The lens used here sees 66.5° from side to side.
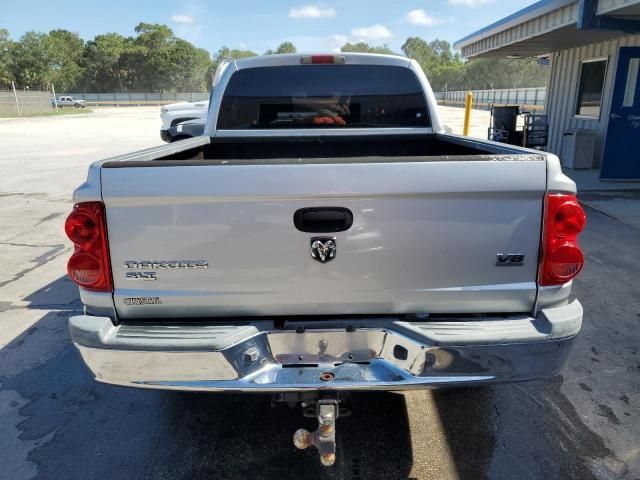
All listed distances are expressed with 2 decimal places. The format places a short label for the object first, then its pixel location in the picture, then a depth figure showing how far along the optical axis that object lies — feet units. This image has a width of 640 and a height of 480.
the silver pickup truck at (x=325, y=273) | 6.86
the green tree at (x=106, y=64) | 312.50
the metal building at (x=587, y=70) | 28.91
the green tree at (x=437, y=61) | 386.73
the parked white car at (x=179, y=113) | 43.62
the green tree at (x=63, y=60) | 271.49
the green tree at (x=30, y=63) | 249.14
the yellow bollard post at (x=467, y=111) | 48.90
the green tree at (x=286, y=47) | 489.67
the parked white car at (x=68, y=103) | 214.69
